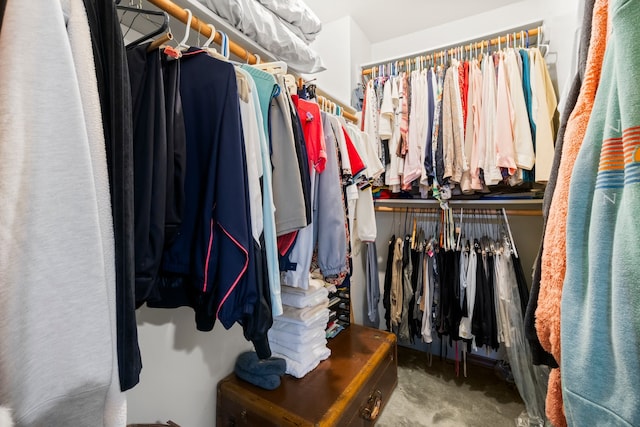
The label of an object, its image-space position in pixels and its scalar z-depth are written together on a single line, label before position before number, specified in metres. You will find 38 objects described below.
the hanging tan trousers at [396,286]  1.89
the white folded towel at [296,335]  1.17
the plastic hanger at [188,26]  0.72
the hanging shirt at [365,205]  1.37
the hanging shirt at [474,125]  1.52
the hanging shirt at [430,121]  1.64
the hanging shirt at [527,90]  1.45
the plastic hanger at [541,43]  1.50
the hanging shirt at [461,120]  1.55
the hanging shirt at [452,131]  1.57
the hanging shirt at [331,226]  0.95
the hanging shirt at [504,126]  1.41
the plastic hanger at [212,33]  0.80
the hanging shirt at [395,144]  1.76
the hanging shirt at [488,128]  1.47
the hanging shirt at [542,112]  1.33
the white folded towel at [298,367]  1.12
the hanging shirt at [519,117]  1.39
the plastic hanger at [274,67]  0.91
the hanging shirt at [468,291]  1.61
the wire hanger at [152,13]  0.61
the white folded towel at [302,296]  1.17
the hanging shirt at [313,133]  0.92
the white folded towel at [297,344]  1.17
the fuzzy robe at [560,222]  0.42
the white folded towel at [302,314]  1.17
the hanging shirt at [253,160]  0.66
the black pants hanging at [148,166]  0.53
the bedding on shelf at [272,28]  0.86
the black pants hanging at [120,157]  0.41
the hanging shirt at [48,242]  0.28
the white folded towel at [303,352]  1.16
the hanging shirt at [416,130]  1.67
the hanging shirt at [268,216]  0.70
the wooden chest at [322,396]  0.95
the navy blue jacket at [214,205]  0.61
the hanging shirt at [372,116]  1.83
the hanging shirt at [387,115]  1.75
